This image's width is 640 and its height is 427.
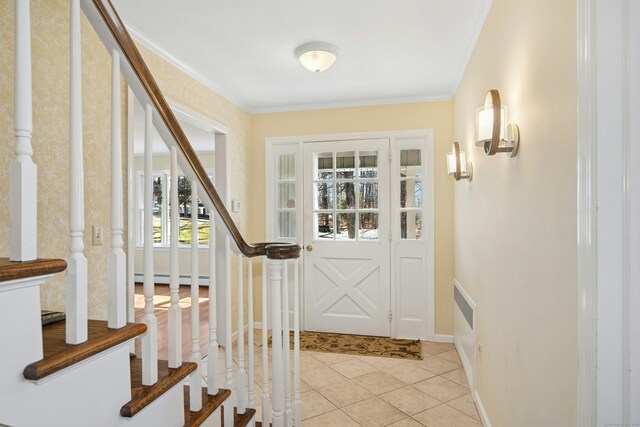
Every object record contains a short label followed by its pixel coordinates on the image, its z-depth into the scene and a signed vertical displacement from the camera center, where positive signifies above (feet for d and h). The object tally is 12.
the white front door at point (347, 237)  12.26 -0.84
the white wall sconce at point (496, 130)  5.02 +1.17
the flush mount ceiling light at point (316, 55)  8.26 +3.72
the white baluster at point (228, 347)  5.00 -1.92
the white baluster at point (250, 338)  5.56 -1.98
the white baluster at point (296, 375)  6.02 -2.78
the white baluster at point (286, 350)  5.90 -2.27
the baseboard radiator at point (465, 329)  8.13 -3.04
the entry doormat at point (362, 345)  10.83 -4.22
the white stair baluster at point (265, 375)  5.74 -2.64
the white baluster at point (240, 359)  5.40 -2.22
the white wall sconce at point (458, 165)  8.86 +1.22
